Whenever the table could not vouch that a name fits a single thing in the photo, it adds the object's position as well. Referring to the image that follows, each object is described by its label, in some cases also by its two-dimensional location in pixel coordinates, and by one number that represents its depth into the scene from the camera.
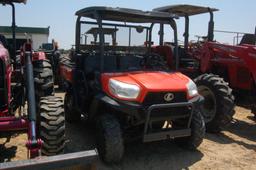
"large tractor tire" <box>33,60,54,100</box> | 3.67
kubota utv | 3.39
